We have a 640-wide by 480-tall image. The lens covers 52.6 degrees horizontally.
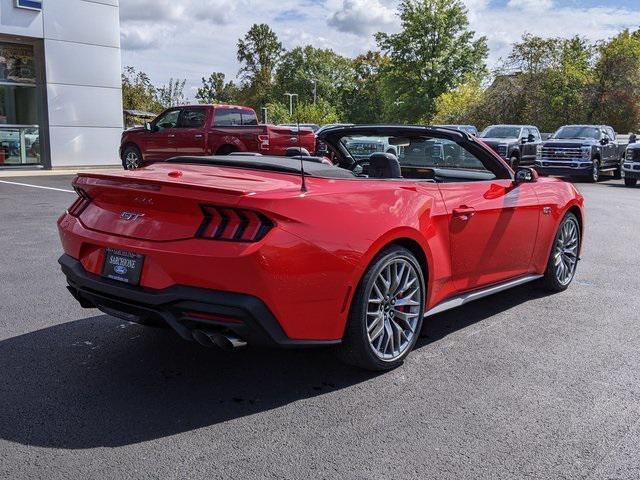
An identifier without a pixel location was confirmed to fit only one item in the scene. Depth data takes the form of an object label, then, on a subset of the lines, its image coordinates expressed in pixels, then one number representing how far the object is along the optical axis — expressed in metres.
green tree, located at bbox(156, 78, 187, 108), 54.44
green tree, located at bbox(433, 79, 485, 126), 42.97
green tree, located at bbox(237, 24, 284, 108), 94.44
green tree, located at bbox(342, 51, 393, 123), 87.88
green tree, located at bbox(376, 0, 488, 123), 57.75
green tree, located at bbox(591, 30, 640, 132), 35.59
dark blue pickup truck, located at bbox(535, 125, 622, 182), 21.27
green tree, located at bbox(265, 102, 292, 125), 63.78
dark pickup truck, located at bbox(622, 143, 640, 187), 19.36
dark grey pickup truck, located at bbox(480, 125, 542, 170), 22.38
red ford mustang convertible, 3.20
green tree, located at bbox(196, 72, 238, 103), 106.86
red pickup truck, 16.14
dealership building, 19.92
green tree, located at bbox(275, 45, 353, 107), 95.00
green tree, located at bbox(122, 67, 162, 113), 42.53
